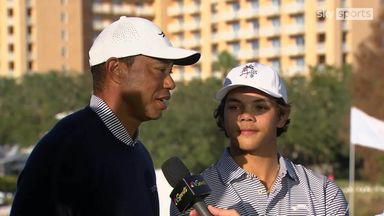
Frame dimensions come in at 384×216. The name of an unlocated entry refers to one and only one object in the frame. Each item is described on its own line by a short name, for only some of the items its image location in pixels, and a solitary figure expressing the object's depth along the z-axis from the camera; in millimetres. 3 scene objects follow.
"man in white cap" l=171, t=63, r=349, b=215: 2930
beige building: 60594
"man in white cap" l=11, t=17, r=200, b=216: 2225
